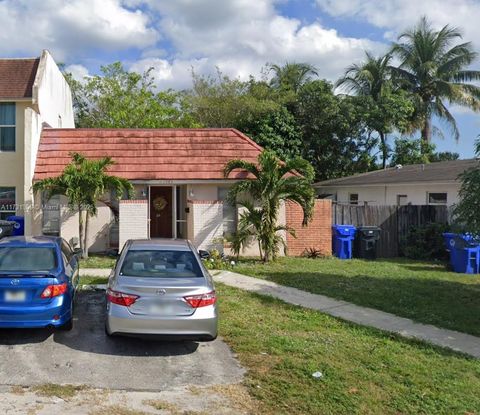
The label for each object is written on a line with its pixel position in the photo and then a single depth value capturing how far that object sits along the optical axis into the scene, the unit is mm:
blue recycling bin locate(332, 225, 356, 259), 16828
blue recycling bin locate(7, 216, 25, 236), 15617
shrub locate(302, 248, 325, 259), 16516
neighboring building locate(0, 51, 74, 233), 15661
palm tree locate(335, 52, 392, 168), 33594
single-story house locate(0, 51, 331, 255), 15727
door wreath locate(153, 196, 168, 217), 17391
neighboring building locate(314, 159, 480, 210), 20500
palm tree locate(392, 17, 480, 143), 33156
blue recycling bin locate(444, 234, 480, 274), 14809
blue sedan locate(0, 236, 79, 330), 6949
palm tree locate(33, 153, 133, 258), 14320
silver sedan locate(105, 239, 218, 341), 6613
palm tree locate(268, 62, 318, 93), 33812
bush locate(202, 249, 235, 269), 14031
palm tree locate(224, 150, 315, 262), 14492
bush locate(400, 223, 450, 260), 17297
